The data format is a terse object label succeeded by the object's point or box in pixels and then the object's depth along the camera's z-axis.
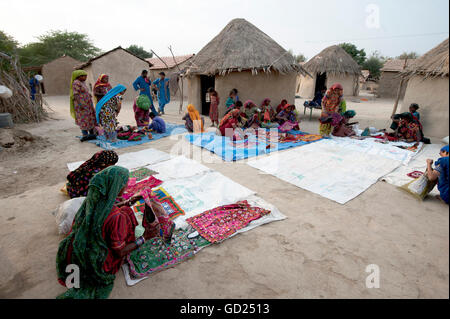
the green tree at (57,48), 25.12
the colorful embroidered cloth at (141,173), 3.93
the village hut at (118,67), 14.23
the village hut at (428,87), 5.84
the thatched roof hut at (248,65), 8.20
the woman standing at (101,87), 6.14
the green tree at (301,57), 40.53
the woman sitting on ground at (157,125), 6.98
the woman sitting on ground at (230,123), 6.29
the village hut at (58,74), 19.44
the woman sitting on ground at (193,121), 6.93
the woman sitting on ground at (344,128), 6.61
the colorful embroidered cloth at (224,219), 2.55
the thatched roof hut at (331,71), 15.95
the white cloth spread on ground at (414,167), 3.87
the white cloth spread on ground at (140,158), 4.52
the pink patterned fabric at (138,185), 3.34
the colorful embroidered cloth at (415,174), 3.99
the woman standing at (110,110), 5.73
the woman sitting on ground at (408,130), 5.89
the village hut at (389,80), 17.56
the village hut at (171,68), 17.72
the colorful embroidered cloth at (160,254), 2.09
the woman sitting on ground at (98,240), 1.79
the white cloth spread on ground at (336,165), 3.72
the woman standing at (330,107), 6.57
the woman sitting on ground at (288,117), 7.51
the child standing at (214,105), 8.05
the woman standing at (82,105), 5.76
